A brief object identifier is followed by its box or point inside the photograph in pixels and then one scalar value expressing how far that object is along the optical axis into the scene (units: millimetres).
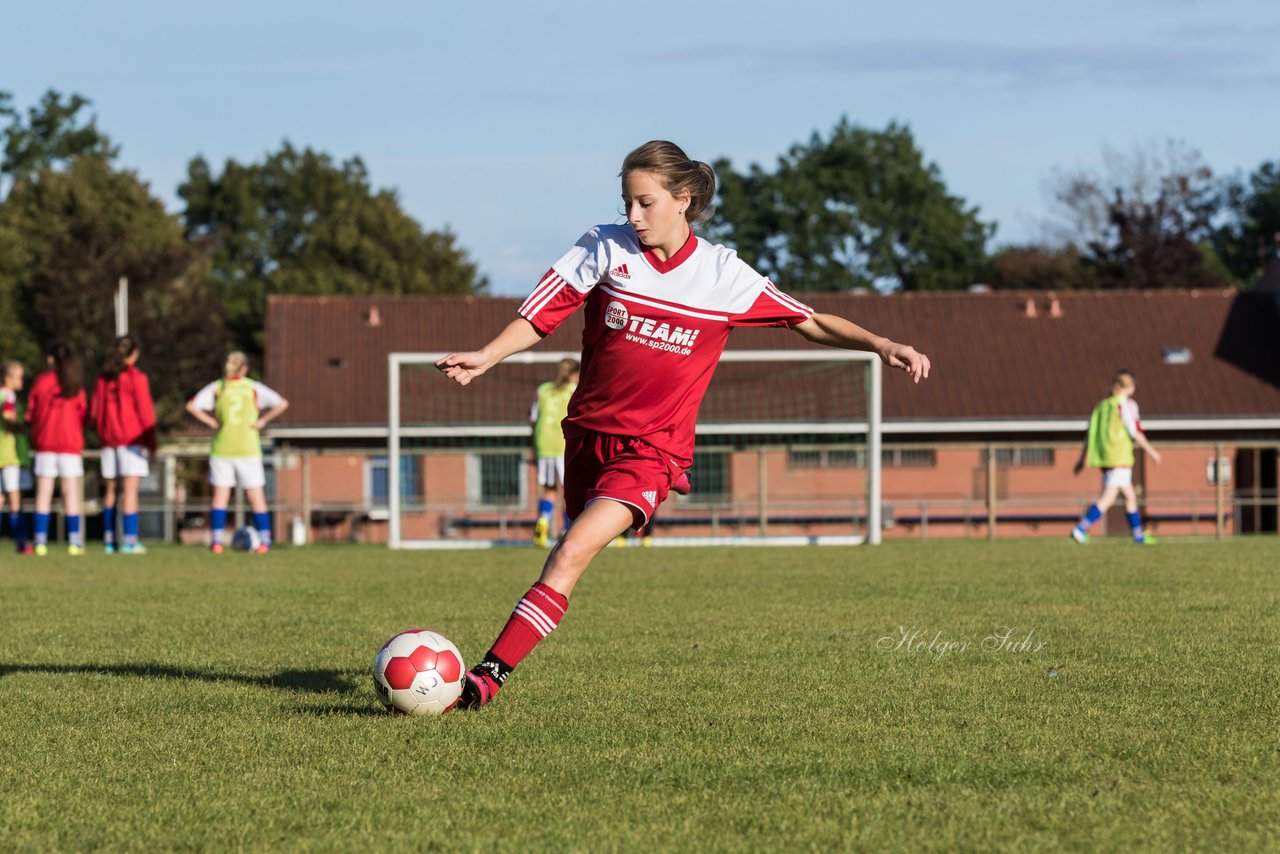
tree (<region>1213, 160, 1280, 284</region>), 70938
